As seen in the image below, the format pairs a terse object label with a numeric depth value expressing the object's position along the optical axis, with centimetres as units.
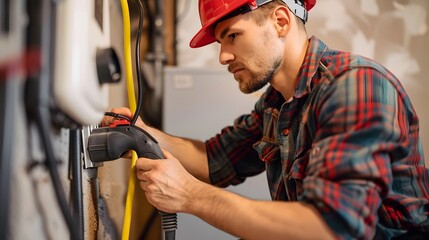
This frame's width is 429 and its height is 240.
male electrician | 64
